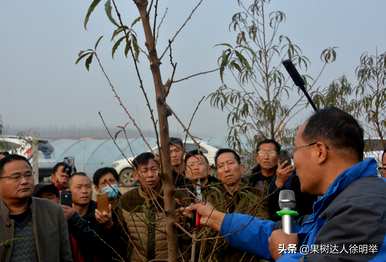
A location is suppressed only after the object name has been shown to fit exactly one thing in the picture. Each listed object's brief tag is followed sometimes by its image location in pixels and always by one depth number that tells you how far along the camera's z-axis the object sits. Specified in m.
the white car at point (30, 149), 9.34
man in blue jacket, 1.48
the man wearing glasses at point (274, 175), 3.43
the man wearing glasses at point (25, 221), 3.06
